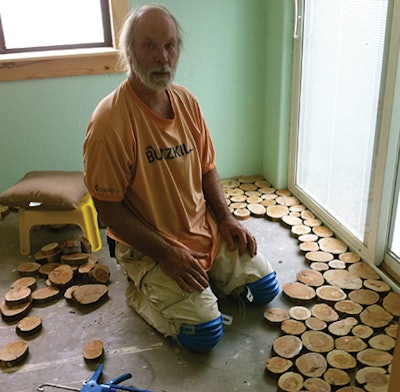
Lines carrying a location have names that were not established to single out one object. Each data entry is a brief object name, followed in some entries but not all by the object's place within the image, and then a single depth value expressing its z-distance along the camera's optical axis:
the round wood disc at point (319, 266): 2.02
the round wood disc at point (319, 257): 2.08
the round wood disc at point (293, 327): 1.67
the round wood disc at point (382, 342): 1.58
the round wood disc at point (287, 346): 1.57
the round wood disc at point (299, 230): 2.29
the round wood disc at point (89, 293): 1.88
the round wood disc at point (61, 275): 1.98
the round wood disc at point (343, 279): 1.89
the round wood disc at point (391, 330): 1.64
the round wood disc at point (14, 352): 1.59
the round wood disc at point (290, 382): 1.44
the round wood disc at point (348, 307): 1.75
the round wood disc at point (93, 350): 1.59
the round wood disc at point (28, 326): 1.74
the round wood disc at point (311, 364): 1.50
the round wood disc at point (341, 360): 1.51
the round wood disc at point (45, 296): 1.91
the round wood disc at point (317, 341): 1.59
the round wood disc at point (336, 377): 1.46
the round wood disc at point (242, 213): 2.48
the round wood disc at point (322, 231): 2.28
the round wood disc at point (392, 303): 1.73
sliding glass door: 1.79
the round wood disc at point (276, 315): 1.73
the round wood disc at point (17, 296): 1.87
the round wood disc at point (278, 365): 1.50
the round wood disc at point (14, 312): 1.82
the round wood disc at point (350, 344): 1.59
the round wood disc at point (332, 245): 2.14
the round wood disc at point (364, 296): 1.80
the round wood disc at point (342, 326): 1.66
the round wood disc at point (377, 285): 1.85
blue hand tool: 1.43
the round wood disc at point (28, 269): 2.11
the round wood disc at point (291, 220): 2.39
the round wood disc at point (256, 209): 2.50
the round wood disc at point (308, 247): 2.16
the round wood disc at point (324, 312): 1.73
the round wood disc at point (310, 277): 1.93
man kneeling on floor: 1.62
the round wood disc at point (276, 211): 2.46
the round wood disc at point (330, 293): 1.82
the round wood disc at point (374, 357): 1.52
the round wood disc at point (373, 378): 1.44
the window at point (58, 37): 2.44
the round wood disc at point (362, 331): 1.64
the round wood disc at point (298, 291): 1.83
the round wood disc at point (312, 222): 2.37
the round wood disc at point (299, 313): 1.74
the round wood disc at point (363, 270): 1.95
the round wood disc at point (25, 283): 2.00
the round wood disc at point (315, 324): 1.68
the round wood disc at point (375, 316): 1.69
